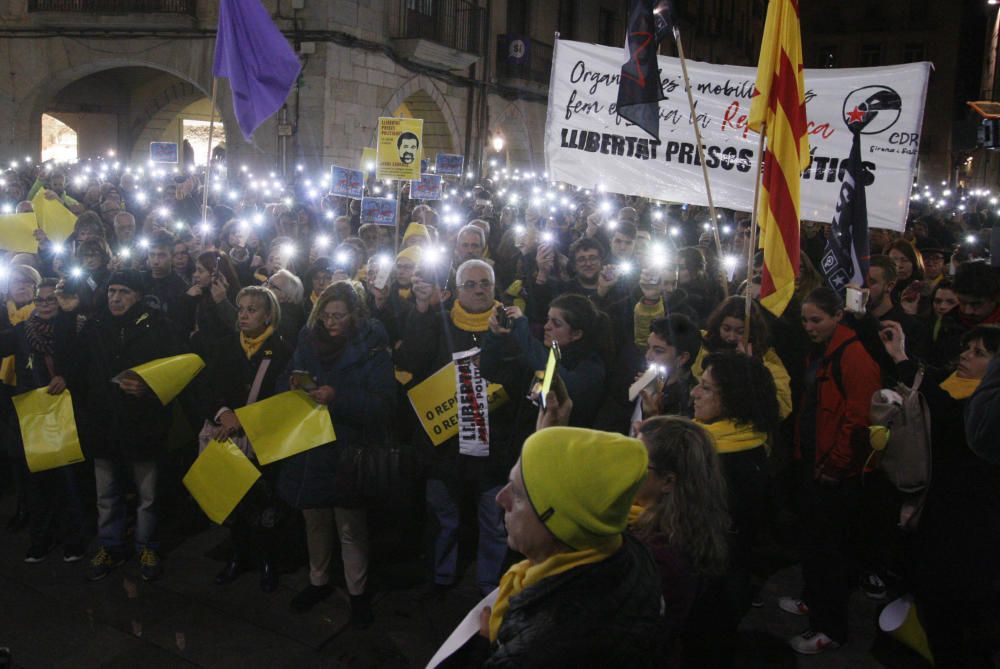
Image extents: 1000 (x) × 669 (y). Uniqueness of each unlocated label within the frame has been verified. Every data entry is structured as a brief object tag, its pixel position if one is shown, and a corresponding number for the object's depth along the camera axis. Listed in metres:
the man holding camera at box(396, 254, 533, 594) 4.26
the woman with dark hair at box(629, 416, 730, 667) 2.27
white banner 6.12
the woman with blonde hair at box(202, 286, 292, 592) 4.58
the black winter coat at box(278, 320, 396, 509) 4.16
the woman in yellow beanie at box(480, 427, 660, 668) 1.73
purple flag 6.56
